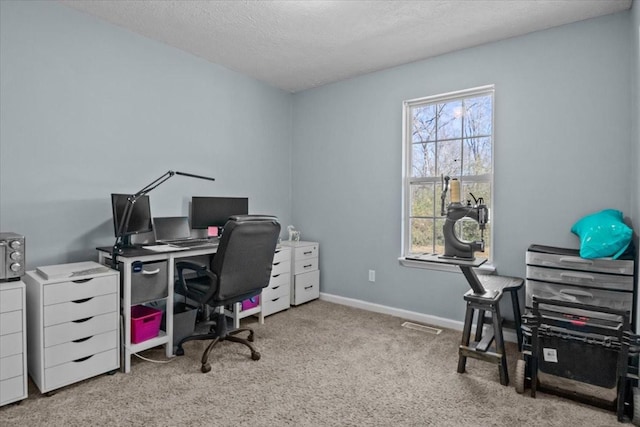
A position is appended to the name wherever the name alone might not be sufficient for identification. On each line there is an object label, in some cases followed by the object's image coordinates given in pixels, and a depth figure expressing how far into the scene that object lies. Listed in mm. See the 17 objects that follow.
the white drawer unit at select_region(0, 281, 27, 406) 1961
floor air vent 3253
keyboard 2914
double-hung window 3246
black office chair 2441
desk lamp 2497
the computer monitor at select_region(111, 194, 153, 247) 2660
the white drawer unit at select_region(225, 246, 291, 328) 3425
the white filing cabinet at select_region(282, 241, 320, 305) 3924
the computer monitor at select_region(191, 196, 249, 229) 3398
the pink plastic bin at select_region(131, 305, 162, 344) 2537
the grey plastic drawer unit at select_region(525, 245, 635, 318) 2297
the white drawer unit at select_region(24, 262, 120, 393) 2102
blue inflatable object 2289
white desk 2416
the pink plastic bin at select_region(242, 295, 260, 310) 3338
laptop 3084
